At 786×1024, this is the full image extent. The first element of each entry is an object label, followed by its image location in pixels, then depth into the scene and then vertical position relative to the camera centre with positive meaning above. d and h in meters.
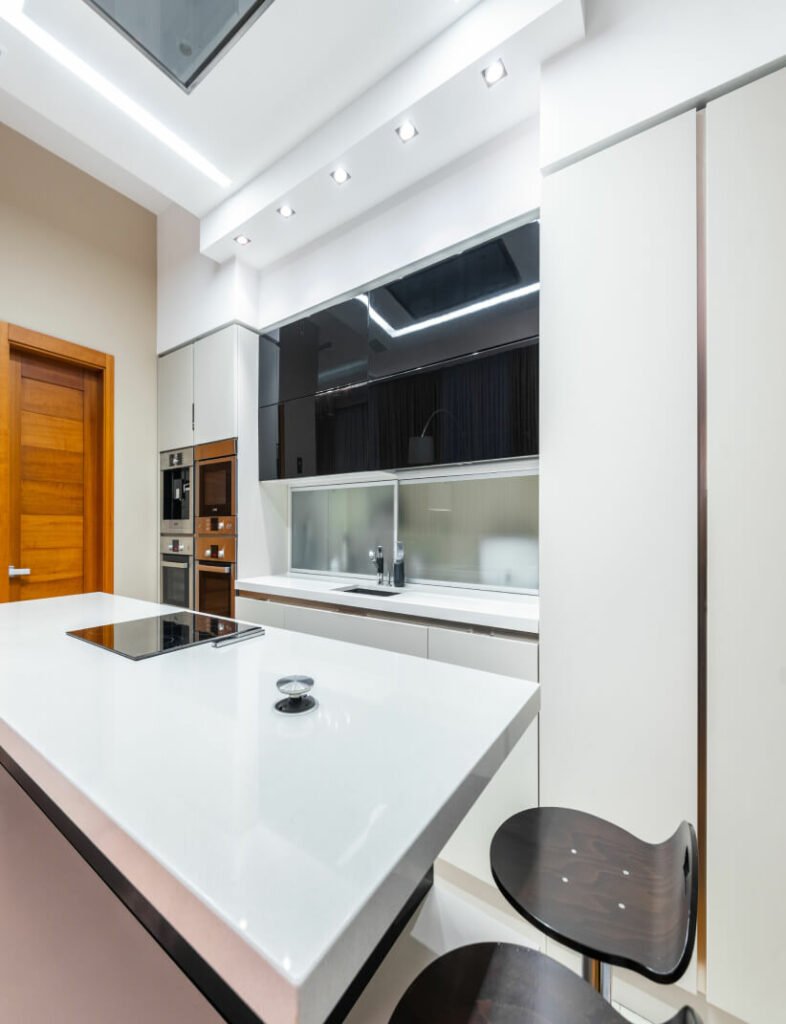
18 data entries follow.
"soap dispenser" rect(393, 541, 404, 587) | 2.64 -0.35
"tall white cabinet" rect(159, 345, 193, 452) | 3.23 +0.82
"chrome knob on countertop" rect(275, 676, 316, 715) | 0.88 -0.38
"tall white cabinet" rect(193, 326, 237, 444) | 2.95 +0.83
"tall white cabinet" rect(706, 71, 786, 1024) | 1.22 -0.11
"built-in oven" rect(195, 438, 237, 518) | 2.95 +0.22
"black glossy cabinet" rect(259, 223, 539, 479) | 1.97 +0.71
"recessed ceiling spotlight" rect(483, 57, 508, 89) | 1.68 +1.64
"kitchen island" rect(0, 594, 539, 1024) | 0.41 -0.37
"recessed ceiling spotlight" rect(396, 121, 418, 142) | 1.96 +1.65
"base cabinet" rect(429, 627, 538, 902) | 1.63 -1.00
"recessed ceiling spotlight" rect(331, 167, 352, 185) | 2.21 +1.65
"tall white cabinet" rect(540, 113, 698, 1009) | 1.37 +0.09
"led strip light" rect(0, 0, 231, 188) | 1.69 +1.82
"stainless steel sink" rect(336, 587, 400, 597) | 2.53 -0.45
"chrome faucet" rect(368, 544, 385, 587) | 2.73 -0.30
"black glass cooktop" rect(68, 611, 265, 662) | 1.25 -0.38
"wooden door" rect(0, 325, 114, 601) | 2.75 +0.30
